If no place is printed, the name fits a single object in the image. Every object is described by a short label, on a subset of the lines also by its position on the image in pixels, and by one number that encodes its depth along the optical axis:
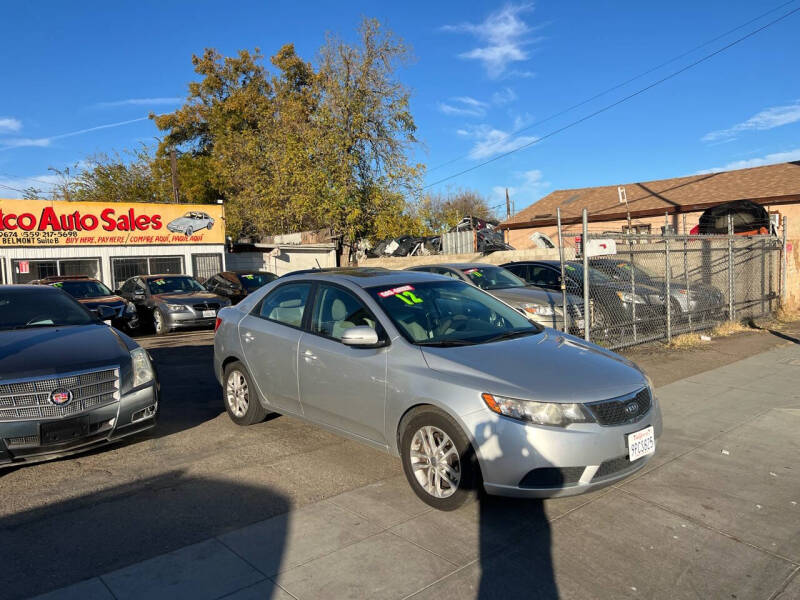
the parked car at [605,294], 9.64
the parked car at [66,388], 4.50
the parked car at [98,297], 12.90
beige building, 22.03
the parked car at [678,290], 10.94
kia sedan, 3.67
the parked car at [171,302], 13.82
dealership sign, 19.11
